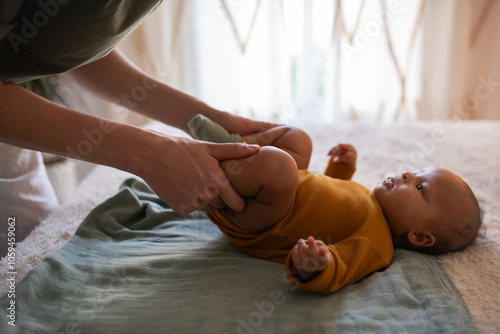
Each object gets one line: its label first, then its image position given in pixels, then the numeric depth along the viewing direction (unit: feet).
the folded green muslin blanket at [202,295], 2.28
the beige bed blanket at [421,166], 2.73
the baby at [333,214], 2.77
